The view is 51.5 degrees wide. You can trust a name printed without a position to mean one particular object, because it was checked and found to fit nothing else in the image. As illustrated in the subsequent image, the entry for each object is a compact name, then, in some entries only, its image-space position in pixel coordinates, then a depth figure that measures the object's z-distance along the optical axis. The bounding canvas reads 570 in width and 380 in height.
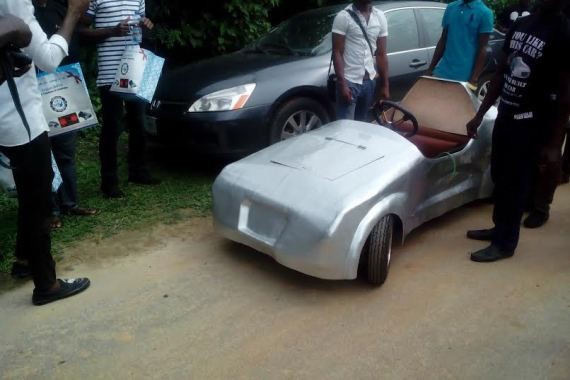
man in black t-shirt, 3.55
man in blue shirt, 5.45
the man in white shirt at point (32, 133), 3.00
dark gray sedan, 5.15
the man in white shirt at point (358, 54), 5.00
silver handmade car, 3.38
